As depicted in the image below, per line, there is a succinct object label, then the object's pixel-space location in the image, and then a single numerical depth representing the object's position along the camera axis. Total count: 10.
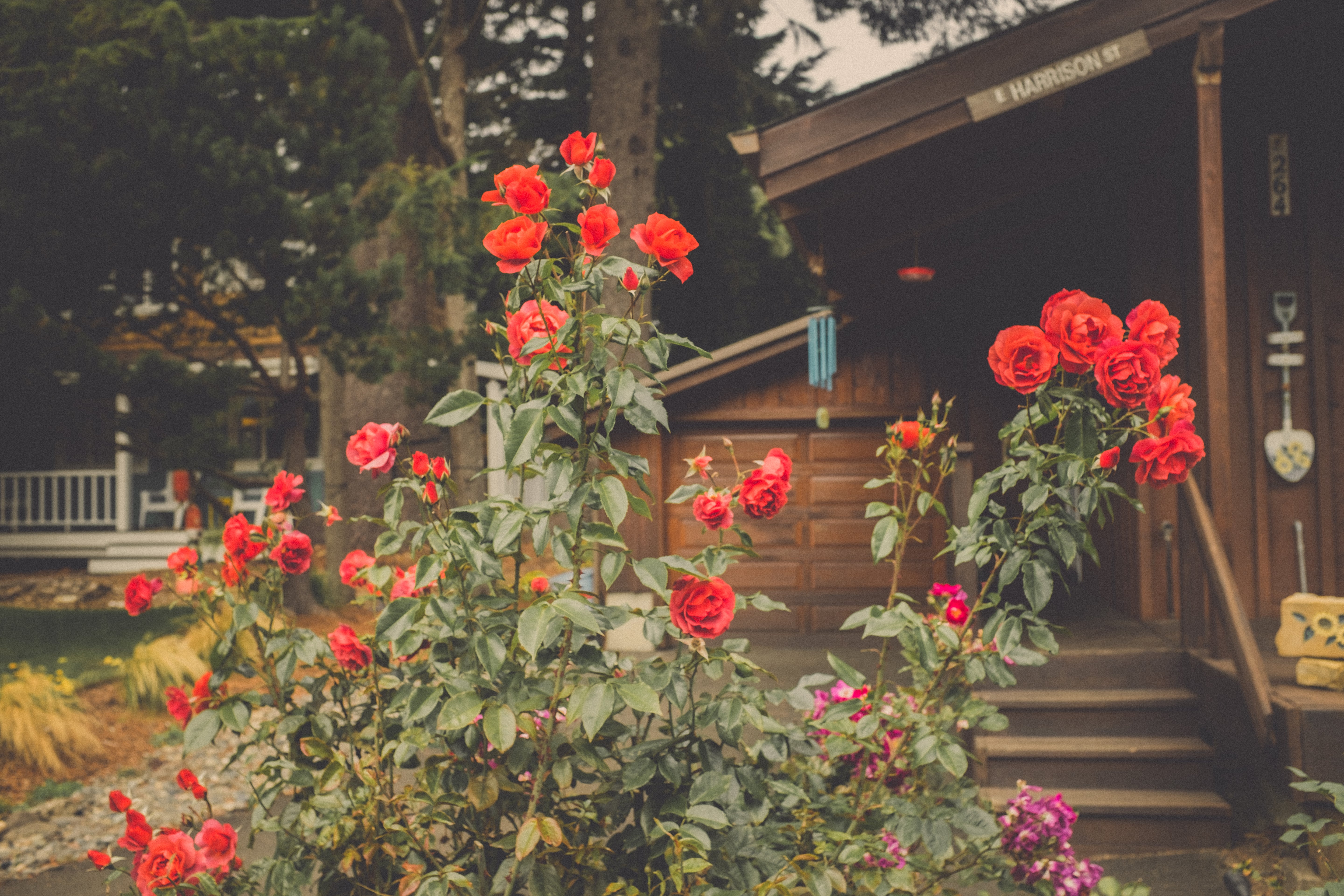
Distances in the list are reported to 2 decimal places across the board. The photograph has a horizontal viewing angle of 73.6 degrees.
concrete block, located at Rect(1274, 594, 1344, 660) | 3.90
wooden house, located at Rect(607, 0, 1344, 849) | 4.53
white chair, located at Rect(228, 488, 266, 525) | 14.44
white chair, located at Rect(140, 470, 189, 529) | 15.01
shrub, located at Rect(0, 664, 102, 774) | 5.54
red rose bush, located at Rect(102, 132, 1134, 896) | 1.77
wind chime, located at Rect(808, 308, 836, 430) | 8.53
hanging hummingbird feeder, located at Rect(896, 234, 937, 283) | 7.38
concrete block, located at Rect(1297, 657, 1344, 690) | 3.85
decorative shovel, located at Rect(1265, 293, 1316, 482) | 5.89
